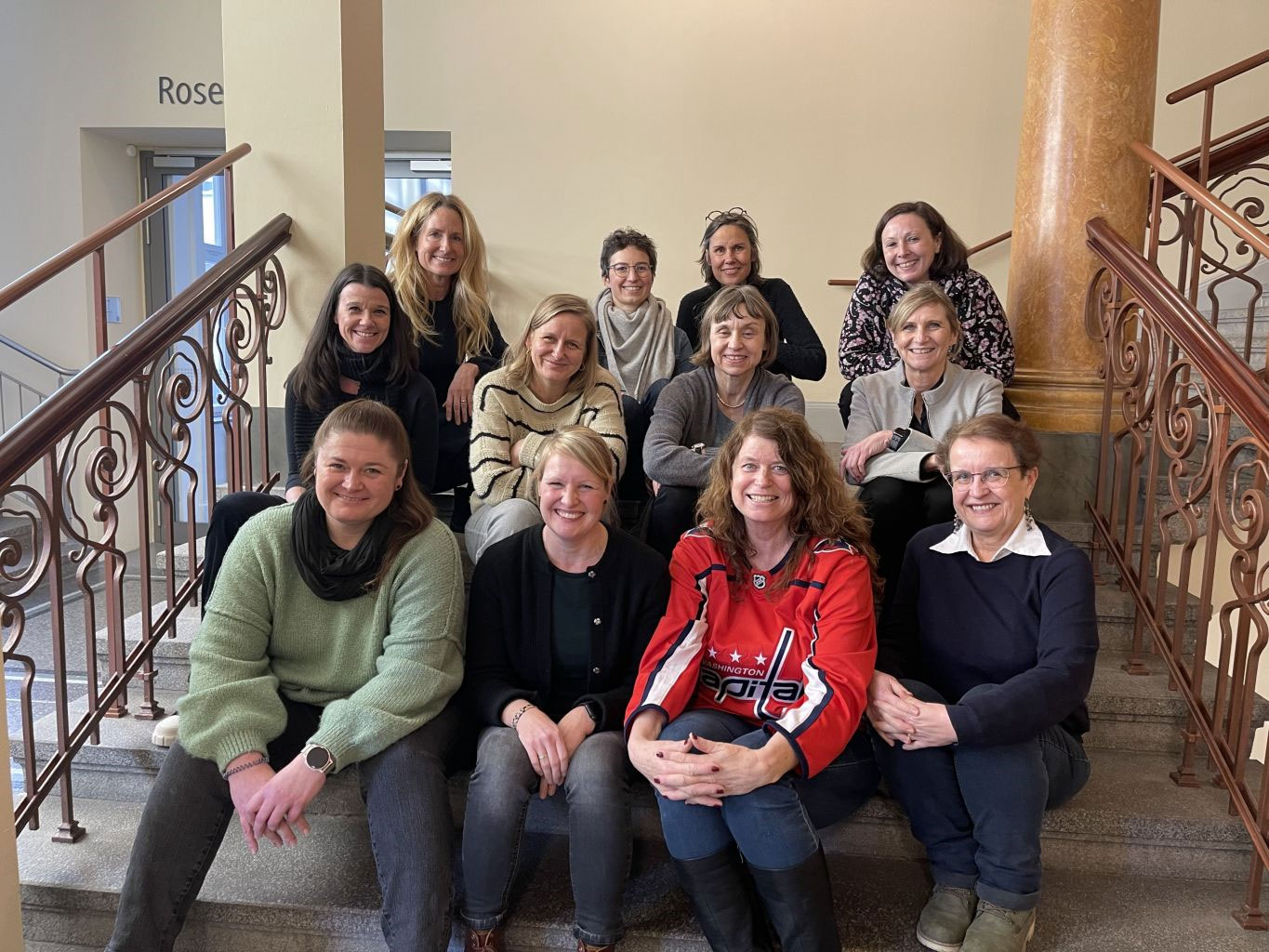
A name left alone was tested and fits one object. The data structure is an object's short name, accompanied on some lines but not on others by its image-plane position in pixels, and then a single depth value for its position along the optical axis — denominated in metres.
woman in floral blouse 2.82
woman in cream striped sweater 2.36
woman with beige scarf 3.04
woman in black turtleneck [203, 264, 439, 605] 2.49
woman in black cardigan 1.77
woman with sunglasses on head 2.99
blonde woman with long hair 2.80
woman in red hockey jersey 1.66
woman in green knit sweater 1.68
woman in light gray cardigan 2.34
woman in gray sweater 2.37
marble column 2.96
